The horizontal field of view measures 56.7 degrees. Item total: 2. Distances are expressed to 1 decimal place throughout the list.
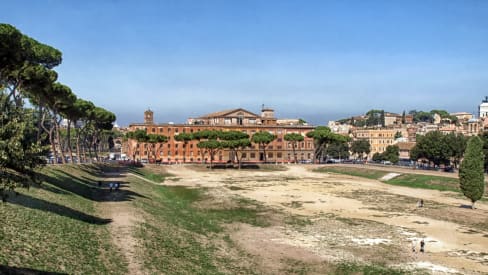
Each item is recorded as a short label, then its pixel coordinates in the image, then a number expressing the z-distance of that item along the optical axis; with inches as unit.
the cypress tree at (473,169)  1854.1
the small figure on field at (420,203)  2025.1
